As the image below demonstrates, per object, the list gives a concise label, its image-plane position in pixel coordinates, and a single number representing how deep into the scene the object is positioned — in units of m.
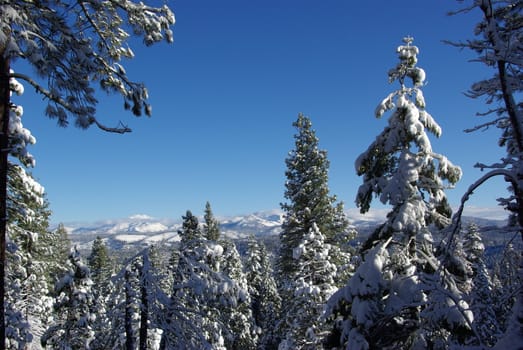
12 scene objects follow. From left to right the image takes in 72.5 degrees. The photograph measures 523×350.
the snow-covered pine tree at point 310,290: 16.08
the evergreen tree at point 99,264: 40.53
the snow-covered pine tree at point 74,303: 19.56
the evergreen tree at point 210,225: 36.28
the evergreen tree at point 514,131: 5.28
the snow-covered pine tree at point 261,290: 43.56
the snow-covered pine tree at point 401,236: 7.49
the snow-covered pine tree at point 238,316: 32.68
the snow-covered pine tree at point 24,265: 10.77
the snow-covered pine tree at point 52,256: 18.77
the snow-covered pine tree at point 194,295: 10.58
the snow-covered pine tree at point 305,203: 20.27
